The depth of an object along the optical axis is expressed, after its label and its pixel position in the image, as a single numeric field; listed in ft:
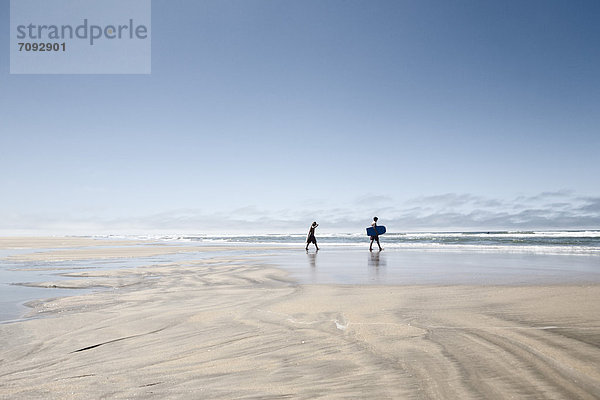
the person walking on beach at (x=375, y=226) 76.92
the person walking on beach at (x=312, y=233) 78.05
